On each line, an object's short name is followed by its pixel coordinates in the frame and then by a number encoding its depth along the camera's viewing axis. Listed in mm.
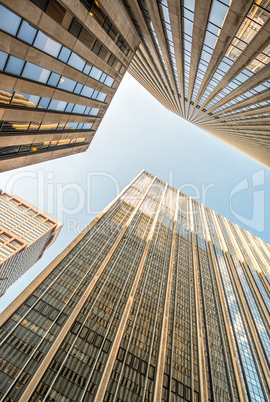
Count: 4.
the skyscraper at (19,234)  96231
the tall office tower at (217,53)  14500
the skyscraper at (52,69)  12836
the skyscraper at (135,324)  37750
